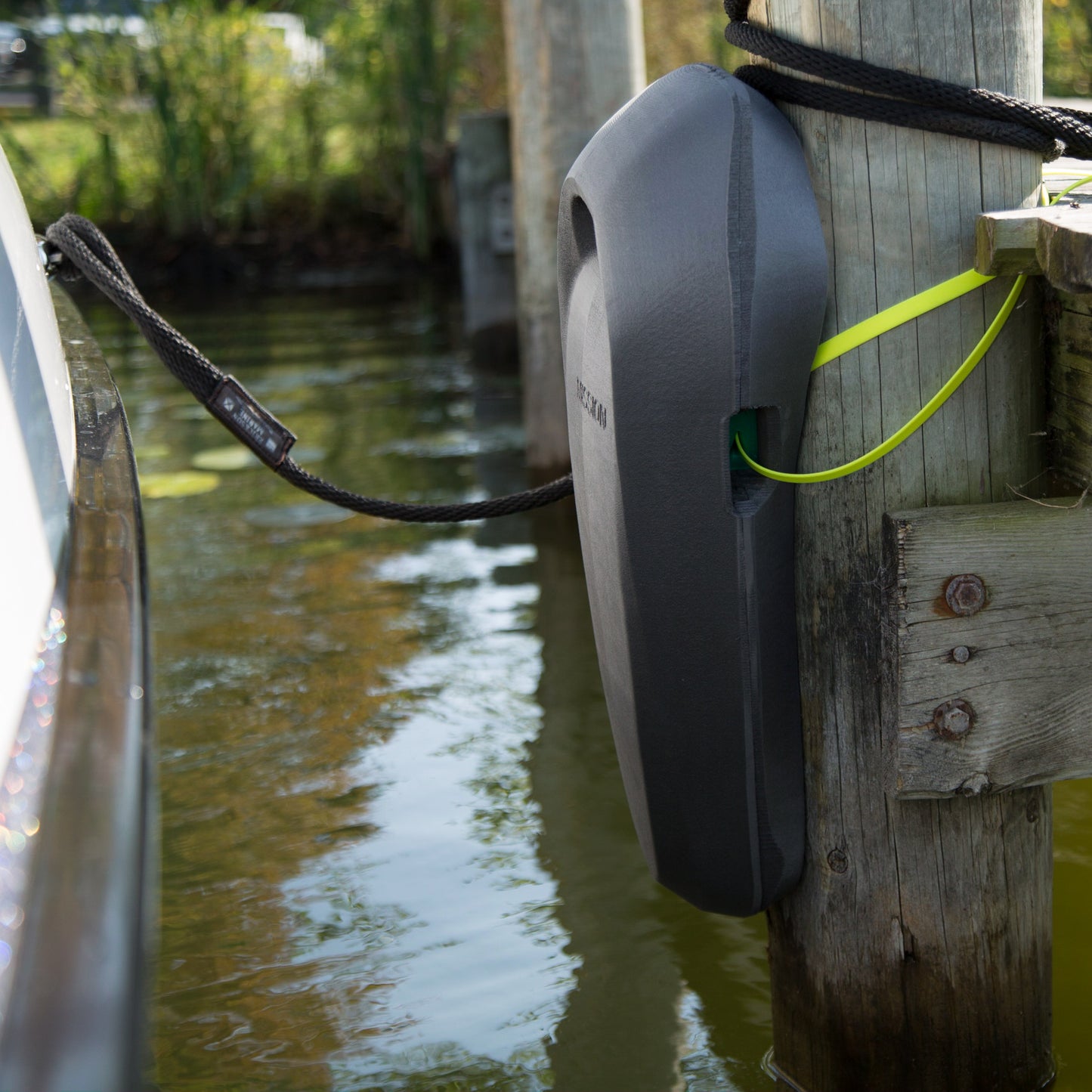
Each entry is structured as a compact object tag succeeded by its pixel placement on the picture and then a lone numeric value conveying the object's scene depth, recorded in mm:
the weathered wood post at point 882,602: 1611
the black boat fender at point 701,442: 1589
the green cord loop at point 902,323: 1616
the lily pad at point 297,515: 5004
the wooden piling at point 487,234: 6348
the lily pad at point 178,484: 5398
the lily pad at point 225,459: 5758
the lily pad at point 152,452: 5938
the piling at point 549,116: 4523
